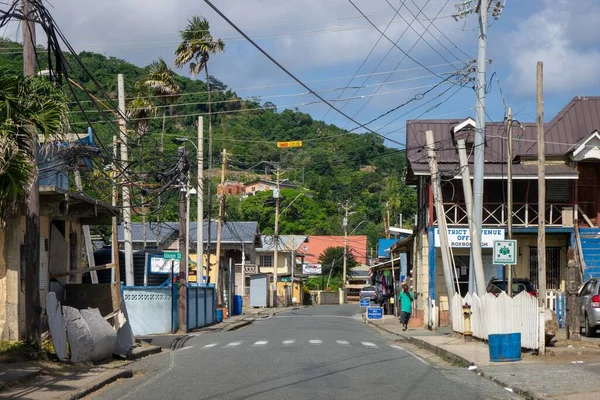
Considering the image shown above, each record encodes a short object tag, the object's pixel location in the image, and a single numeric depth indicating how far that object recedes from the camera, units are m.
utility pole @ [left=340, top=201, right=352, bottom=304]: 92.88
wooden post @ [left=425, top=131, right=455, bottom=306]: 28.78
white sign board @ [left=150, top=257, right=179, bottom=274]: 40.22
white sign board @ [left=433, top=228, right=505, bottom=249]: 36.25
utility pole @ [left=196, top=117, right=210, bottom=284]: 39.91
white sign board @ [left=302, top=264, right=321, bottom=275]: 101.02
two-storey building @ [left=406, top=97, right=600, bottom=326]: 36.09
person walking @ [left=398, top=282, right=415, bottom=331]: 33.34
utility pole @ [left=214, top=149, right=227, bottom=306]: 46.57
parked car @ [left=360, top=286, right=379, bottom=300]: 70.91
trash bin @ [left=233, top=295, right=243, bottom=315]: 53.72
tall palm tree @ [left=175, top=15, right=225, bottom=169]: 43.28
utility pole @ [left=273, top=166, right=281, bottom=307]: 65.50
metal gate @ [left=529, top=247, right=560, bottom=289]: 37.56
